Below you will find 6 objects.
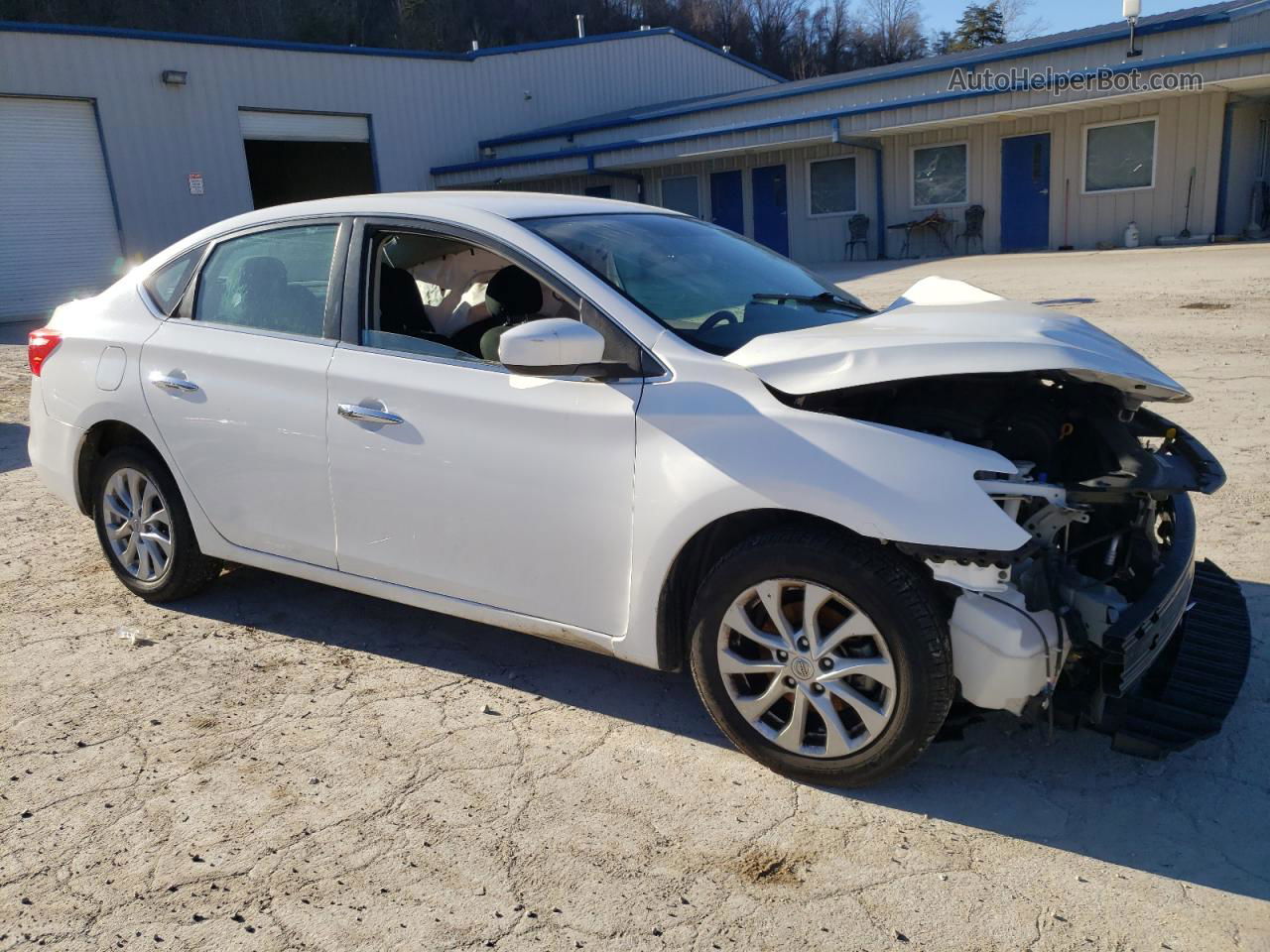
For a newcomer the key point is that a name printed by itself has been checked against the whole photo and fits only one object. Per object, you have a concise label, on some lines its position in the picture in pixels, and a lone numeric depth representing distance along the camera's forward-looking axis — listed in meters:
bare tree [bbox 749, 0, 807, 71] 68.81
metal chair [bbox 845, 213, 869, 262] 22.80
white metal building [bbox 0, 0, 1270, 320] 18.89
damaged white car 2.83
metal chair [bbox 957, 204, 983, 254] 21.22
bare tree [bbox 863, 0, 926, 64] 70.44
